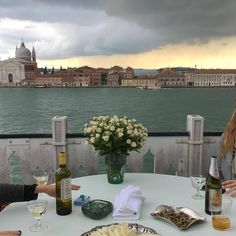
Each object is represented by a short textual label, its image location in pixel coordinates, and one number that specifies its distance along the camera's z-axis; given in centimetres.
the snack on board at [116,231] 116
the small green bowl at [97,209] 149
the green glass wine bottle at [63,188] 148
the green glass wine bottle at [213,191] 152
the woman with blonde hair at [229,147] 222
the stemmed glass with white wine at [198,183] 175
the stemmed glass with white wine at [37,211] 140
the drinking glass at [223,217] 140
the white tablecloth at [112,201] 139
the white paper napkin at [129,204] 150
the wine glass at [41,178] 183
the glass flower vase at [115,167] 198
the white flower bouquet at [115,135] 191
